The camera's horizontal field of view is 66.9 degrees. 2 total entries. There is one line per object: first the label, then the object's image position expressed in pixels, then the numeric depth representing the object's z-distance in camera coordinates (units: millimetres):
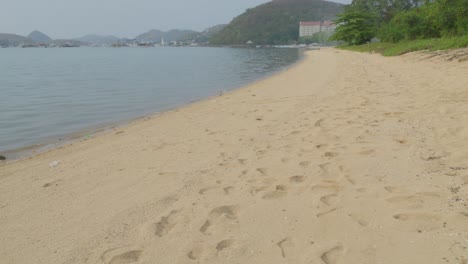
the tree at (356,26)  54781
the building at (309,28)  175962
